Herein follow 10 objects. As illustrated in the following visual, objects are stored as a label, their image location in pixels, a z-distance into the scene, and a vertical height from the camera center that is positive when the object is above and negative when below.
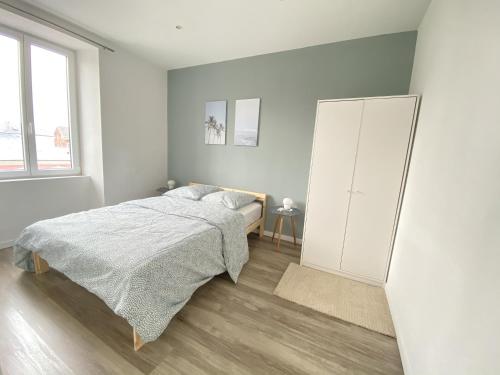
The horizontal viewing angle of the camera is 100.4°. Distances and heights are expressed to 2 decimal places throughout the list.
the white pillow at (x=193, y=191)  3.05 -0.58
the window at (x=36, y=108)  2.46 +0.42
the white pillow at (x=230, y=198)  2.79 -0.60
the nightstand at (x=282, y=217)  2.75 -0.85
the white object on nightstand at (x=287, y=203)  2.85 -0.59
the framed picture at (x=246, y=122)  3.14 +0.52
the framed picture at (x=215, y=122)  3.39 +0.53
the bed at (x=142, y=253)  1.36 -0.82
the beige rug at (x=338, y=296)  1.74 -1.27
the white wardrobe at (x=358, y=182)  2.01 -0.19
